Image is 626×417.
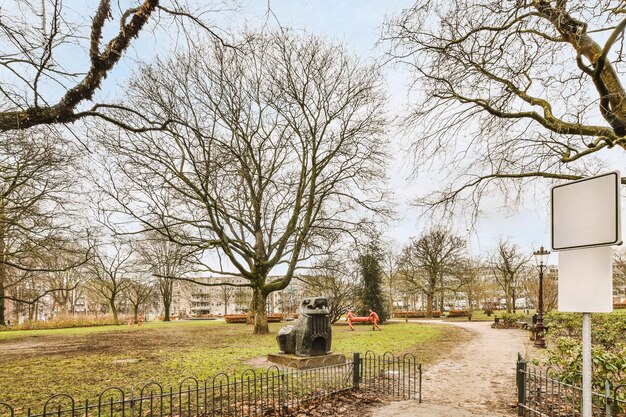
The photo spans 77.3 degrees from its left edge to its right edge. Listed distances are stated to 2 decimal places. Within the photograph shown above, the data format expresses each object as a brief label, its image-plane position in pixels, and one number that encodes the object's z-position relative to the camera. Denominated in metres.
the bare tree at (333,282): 21.66
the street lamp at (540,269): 17.41
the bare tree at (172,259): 18.26
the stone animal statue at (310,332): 11.20
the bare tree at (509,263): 39.19
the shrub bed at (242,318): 41.22
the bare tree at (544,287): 38.19
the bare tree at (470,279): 42.98
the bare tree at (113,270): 36.47
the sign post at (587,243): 2.59
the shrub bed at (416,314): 46.09
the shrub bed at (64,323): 32.11
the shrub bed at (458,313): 44.50
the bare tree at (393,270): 48.17
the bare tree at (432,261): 42.84
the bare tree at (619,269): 46.96
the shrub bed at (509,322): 27.73
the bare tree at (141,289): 42.84
